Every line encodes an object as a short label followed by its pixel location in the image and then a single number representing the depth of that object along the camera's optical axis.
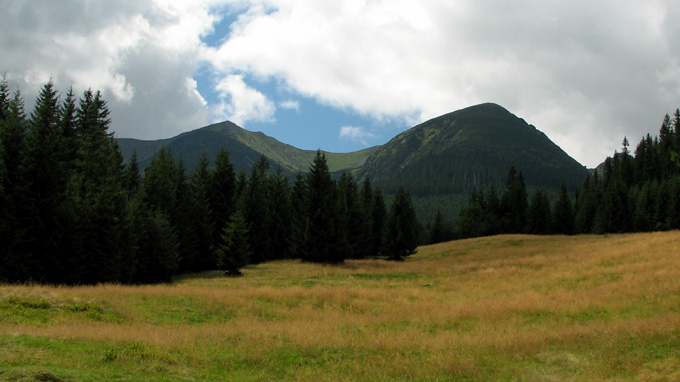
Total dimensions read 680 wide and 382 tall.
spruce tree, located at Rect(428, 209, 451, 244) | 111.36
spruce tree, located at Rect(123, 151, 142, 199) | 51.97
